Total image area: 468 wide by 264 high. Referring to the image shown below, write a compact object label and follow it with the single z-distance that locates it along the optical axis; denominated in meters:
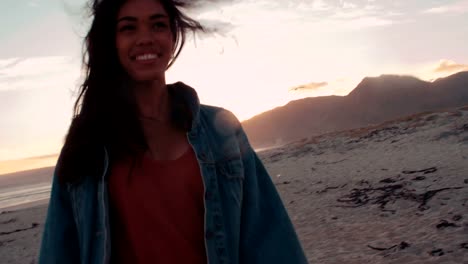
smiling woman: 2.02
